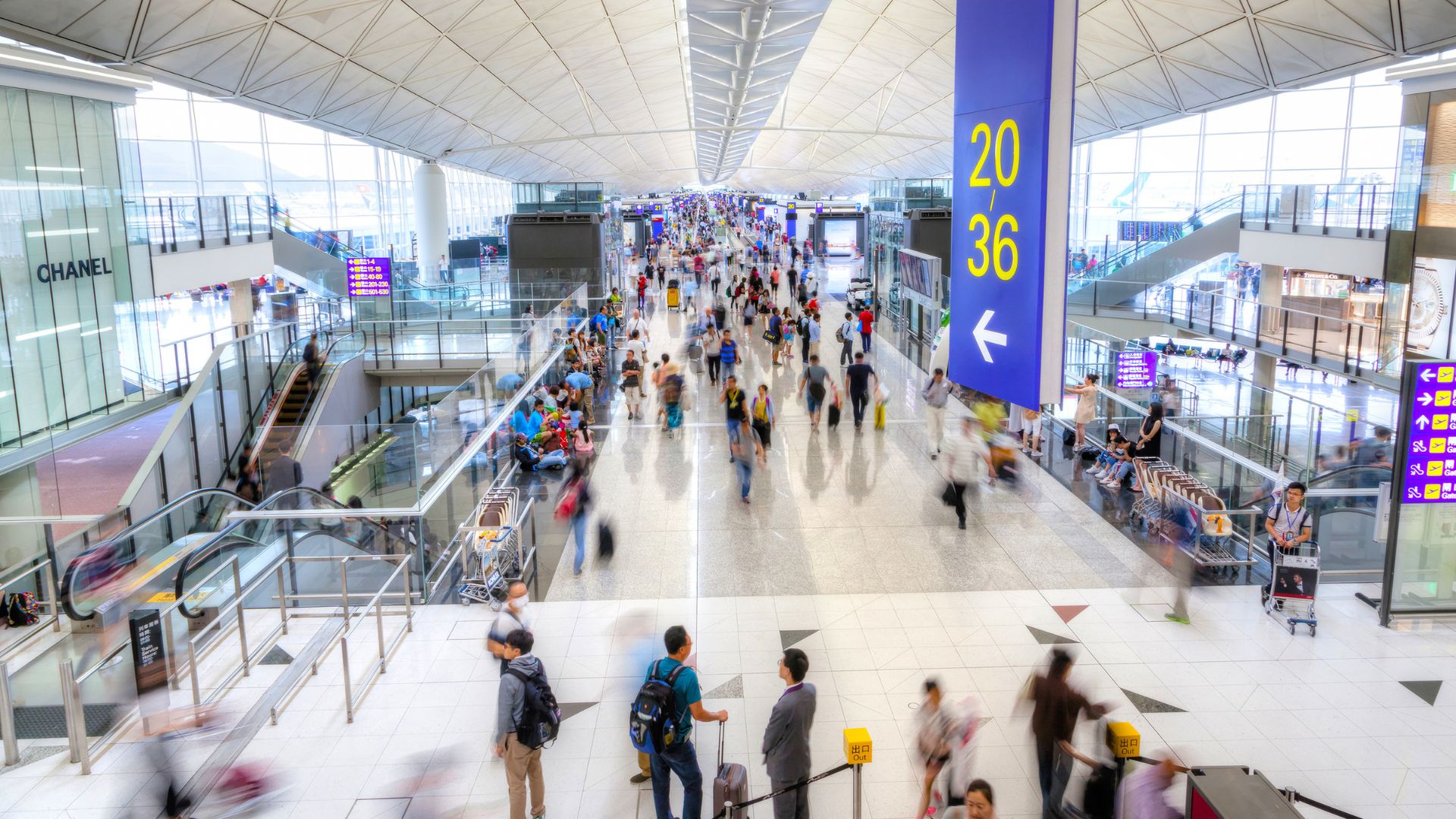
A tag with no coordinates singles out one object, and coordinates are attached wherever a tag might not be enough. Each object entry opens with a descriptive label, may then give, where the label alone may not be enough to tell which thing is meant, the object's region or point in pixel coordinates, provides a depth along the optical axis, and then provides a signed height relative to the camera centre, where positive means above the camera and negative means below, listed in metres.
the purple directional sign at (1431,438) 8.56 -1.70
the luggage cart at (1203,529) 10.39 -3.18
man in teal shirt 5.50 -2.77
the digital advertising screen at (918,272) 24.47 -0.56
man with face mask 7.03 -2.66
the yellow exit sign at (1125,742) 5.36 -2.70
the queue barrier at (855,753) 5.38 -2.76
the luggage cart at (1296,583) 8.73 -3.02
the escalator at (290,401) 13.69 -2.43
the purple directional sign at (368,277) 27.50 -0.49
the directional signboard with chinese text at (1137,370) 17.97 -2.23
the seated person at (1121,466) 13.46 -3.00
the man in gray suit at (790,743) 5.48 -2.74
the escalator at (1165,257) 26.09 -0.25
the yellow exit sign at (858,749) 5.40 -2.74
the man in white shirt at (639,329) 22.67 -1.97
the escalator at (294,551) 9.03 -3.03
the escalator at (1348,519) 11.08 -3.38
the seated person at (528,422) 15.34 -2.59
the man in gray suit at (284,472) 12.30 -2.69
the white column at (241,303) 23.36 -0.98
